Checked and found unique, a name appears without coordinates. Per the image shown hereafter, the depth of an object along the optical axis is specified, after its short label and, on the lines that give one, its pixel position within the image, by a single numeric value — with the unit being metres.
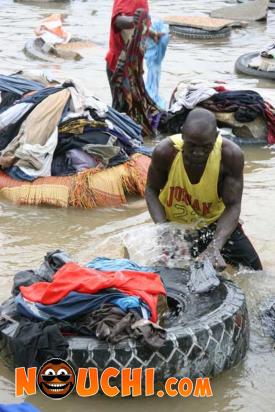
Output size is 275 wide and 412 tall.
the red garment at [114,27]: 12.43
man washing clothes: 6.86
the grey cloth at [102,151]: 10.45
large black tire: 5.55
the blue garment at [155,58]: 13.48
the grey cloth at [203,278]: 6.44
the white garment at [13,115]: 10.77
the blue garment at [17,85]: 11.51
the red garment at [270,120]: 12.85
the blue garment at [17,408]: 3.10
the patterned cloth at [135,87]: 12.59
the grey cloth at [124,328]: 5.51
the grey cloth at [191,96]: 12.80
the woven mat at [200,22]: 22.52
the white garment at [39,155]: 10.34
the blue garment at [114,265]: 6.32
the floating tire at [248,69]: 17.23
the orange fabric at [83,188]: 9.96
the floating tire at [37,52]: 18.95
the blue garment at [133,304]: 5.64
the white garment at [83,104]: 10.82
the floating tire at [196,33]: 22.38
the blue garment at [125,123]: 11.16
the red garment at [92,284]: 5.78
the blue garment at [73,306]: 5.69
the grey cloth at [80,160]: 10.40
